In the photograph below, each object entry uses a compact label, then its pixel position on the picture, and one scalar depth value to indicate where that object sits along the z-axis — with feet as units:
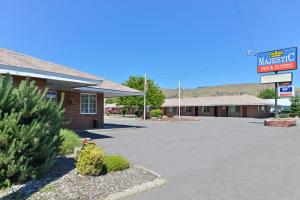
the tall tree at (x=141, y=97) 114.61
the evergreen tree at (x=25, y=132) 12.72
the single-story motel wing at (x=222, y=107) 129.28
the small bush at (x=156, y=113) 106.90
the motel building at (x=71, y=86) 25.41
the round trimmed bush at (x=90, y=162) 14.72
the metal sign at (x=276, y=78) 72.62
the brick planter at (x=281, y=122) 68.20
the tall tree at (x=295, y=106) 132.03
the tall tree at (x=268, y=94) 225.50
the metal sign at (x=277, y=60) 71.86
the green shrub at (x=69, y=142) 20.12
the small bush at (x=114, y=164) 16.26
